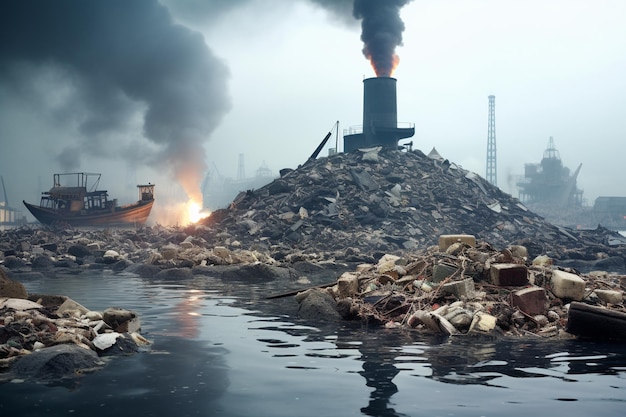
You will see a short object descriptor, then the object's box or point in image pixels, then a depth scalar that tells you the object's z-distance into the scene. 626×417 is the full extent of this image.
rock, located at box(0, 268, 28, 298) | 9.88
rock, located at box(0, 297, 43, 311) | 8.94
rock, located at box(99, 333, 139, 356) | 7.65
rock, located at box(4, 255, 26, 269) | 24.74
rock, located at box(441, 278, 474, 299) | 11.09
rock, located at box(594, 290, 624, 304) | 10.95
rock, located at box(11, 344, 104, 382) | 6.43
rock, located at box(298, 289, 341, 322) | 11.65
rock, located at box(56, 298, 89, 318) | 9.30
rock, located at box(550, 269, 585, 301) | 11.05
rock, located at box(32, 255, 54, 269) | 25.25
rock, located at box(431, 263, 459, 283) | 12.08
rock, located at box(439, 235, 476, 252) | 14.09
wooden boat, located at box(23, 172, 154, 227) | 57.94
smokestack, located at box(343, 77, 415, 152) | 52.66
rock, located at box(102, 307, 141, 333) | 8.98
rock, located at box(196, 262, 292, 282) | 20.92
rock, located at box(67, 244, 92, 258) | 28.78
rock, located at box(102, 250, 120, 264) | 26.84
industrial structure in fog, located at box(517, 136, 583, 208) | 135.38
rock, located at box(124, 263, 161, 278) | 22.36
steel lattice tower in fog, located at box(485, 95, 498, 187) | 119.00
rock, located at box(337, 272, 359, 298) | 12.90
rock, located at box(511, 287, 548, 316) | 10.49
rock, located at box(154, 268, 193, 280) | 21.22
